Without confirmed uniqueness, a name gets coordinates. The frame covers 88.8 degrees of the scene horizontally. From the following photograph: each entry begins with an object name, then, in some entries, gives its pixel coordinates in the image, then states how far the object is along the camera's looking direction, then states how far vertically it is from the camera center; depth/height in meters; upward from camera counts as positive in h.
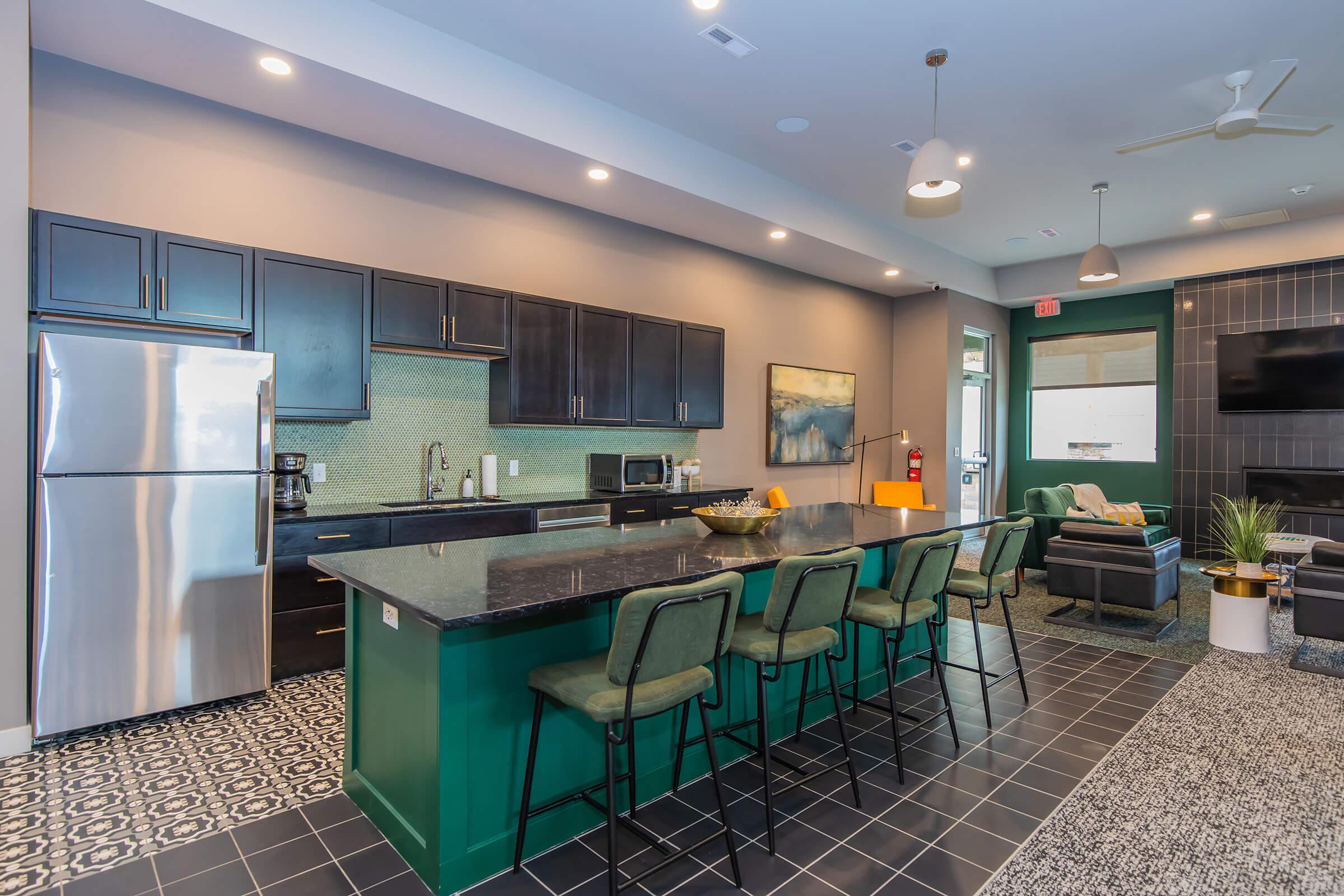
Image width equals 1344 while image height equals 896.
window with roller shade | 8.48 +0.65
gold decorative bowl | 3.11 -0.35
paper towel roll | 4.76 -0.22
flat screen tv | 6.80 +0.79
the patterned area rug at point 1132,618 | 4.46 -1.30
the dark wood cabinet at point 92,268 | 3.03 +0.82
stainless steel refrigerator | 2.88 -0.37
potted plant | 4.45 -0.62
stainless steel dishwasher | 4.57 -0.49
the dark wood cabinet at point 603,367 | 5.07 +0.60
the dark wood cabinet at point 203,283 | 3.34 +0.82
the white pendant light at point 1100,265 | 5.84 +1.56
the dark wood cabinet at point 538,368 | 4.67 +0.54
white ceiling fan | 3.81 +1.92
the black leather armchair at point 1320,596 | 3.84 -0.84
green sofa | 6.11 -0.64
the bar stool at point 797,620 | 2.29 -0.60
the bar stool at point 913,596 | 2.79 -0.63
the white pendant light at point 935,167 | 3.43 +1.41
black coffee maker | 3.80 -0.19
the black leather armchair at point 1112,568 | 4.68 -0.86
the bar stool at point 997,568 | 3.37 -0.61
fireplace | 6.77 -0.41
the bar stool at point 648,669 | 1.82 -0.63
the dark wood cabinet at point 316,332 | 3.69 +0.64
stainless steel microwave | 5.14 -0.20
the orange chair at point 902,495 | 7.69 -0.54
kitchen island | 1.98 -0.73
